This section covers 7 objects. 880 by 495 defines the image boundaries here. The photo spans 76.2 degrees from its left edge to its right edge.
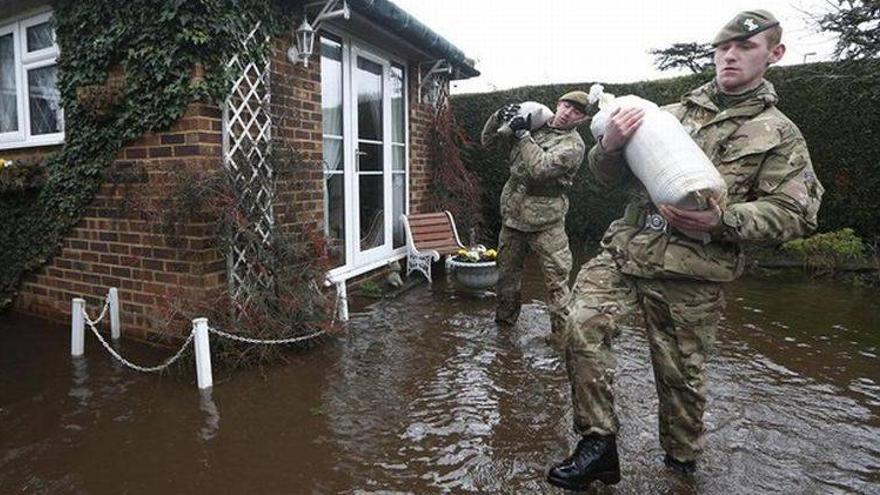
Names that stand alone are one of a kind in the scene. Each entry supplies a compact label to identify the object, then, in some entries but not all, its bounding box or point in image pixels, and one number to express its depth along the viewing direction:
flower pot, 5.81
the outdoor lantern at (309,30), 4.52
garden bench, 6.59
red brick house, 4.00
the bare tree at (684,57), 16.88
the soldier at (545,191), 4.12
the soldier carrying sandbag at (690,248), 2.10
